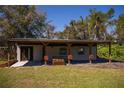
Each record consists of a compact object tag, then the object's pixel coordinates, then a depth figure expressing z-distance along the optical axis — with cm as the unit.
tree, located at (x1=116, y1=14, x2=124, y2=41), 1926
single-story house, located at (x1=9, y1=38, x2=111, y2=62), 1051
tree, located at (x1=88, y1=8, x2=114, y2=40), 2057
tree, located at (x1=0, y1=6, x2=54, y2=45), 1421
